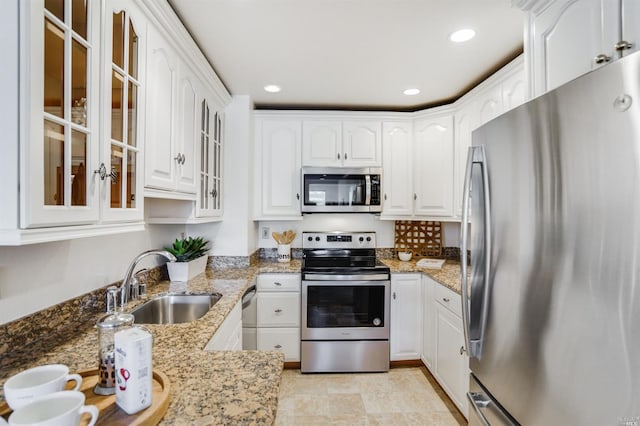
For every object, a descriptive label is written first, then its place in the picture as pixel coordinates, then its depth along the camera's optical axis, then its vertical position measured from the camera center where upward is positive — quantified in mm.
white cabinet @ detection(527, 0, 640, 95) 935 +578
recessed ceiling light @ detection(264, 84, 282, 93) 2654 +1023
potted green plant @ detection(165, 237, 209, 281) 2273 -321
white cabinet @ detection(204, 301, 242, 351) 1509 -615
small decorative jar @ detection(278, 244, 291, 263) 3156 -363
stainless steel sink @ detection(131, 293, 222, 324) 1910 -541
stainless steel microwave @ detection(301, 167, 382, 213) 2957 +223
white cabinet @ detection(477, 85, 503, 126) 2191 +771
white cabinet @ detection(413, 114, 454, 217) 2877 +439
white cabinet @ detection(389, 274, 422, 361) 2811 -844
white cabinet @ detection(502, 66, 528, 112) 1963 +767
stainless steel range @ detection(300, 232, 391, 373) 2732 -863
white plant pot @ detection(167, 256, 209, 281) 2268 -385
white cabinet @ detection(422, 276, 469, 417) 2115 -899
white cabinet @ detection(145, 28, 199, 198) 1487 +472
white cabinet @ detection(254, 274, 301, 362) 2756 -821
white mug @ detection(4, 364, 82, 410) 718 -388
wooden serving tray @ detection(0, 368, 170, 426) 771 -477
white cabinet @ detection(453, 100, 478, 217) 2617 +595
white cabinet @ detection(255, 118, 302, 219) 3084 +496
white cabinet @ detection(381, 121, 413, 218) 3129 +413
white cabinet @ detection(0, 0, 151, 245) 773 +258
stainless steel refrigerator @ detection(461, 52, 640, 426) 679 -106
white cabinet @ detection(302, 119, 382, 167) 3092 +665
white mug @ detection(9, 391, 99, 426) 645 -396
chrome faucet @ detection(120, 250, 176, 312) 1321 -201
